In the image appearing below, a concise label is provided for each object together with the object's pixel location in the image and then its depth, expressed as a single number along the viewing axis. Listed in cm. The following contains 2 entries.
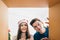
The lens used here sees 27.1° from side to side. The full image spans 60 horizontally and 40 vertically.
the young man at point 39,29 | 121
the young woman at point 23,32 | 121
